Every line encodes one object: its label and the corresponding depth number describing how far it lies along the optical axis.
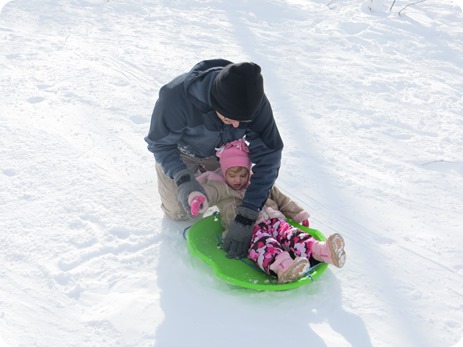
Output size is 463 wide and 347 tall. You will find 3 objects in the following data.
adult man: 2.56
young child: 2.41
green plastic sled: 2.37
